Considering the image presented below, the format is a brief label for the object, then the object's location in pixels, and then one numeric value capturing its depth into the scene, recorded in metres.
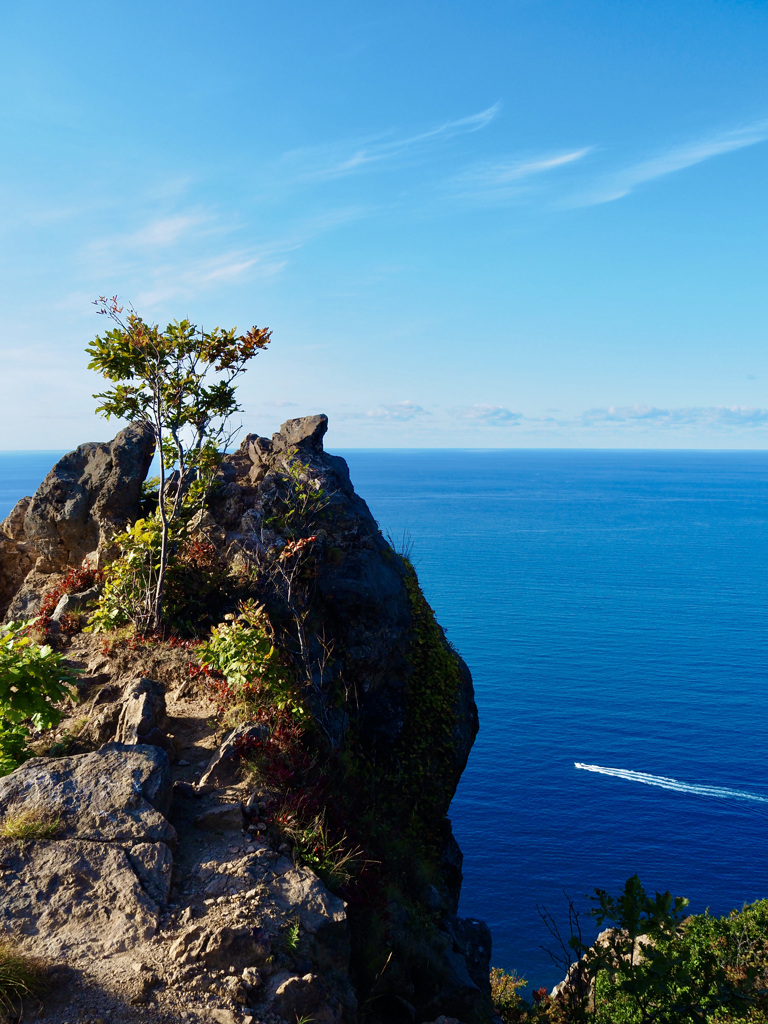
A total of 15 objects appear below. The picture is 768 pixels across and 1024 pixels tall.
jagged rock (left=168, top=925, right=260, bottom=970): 6.74
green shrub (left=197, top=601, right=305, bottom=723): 10.62
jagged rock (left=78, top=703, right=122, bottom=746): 9.80
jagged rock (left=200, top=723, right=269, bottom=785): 9.31
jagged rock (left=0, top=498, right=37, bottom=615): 17.89
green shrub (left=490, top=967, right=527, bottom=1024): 15.06
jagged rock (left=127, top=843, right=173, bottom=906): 7.44
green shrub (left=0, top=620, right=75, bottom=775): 8.52
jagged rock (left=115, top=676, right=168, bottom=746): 9.41
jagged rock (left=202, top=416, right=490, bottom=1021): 13.67
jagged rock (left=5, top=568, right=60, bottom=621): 15.77
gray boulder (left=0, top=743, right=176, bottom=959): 6.96
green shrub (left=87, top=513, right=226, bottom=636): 13.51
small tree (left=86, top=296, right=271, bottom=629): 13.45
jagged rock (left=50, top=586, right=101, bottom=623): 14.52
